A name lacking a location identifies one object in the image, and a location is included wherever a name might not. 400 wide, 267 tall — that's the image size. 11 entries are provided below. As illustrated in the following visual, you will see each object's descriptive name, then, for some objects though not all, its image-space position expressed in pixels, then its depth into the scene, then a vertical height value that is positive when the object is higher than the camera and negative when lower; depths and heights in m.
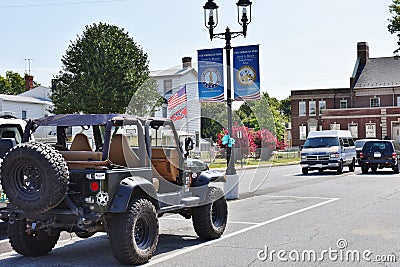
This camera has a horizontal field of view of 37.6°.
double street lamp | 17.31 +3.39
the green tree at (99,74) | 42.31 +5.53
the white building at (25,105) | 54.56 +4.25
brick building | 70.88 +5.28
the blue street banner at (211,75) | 17.56 +2.19
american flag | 13.85 +1.19
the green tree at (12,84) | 90.12 +10.31
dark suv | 29.78 -0.57
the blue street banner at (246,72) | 17.48 +2.25
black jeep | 7.73 -0.51
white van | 29.83 -0.33
